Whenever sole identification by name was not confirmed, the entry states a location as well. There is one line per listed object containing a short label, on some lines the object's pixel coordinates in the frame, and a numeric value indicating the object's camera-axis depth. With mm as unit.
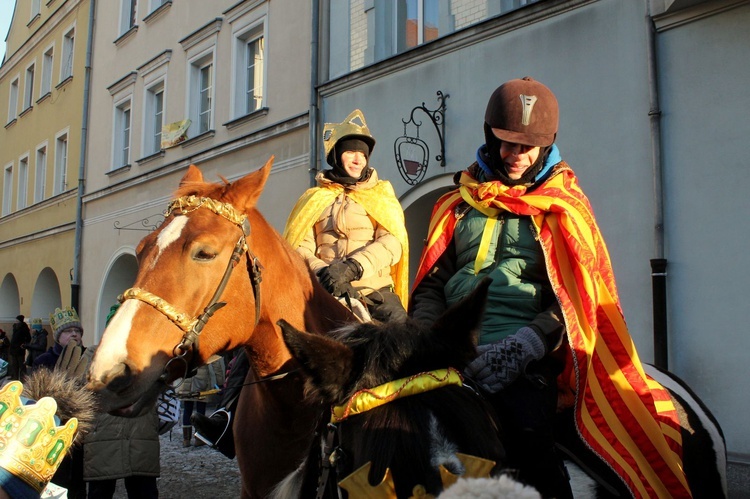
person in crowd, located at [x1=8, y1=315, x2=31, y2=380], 16894
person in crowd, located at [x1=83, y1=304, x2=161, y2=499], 5141
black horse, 1713
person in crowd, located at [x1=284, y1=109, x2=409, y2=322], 4035
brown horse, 2504
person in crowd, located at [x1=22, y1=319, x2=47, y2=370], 12879
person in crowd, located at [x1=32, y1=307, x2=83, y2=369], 6648
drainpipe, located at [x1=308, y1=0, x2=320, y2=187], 11625
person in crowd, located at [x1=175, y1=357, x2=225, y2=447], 9398
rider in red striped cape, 2689
